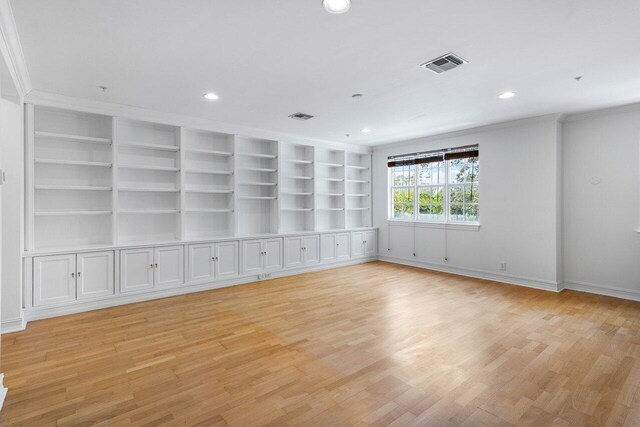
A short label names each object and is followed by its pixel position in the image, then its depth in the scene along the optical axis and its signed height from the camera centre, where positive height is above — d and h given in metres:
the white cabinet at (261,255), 5.45 -0.69
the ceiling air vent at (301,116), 4.81 +1.46
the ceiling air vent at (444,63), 2.93 +1.40
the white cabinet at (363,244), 7.10 -0.64
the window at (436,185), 5.94 +0.57
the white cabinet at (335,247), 6.56 -0.66
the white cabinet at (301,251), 5.98 -0.67
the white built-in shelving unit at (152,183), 4.16 +0.49
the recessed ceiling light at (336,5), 2.13 +1.37
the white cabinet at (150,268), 4.33 -0.72
